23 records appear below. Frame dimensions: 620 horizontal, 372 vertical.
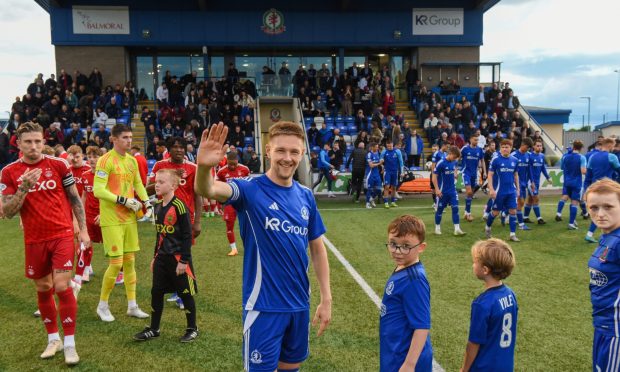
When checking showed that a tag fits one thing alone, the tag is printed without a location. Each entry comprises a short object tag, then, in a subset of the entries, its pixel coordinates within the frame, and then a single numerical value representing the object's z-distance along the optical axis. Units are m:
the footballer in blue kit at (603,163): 10.44
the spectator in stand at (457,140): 20.94
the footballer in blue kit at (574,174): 11.21
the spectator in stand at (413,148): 20.27
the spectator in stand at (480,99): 24.41
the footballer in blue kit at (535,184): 11.96
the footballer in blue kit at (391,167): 15.85
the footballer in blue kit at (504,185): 9.95
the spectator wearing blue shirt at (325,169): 17.72
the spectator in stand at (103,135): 18.89
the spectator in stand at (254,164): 18.25
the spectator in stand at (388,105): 24.19
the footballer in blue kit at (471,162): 13.35
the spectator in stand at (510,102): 24.72
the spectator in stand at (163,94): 23.84
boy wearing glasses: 2.75
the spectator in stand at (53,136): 18.61
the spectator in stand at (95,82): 23.86
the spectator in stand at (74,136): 19.32
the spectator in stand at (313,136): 21.17
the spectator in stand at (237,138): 20.09
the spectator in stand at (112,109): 22.39
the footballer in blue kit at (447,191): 10.71
